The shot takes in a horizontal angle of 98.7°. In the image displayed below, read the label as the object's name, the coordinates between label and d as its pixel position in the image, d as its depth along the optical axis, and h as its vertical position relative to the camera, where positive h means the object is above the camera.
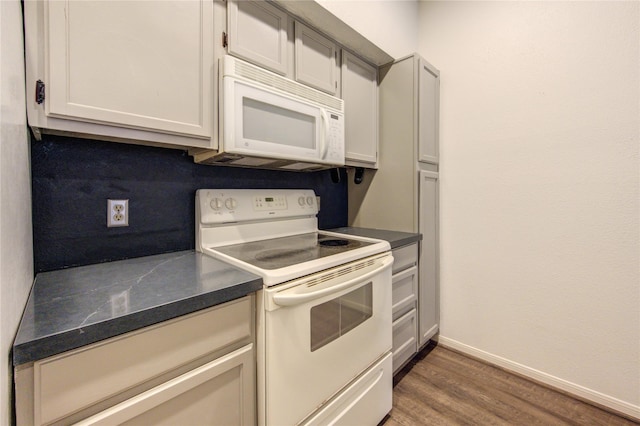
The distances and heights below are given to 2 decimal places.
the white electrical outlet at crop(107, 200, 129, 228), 1.13 -0.02
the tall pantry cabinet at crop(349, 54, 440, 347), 1.83 +0.26
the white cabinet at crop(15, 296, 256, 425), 0.58 -0.42
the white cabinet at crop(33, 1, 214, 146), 0.81 +0.49
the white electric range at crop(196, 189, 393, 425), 0.93 -0.39
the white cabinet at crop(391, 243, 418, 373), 1.66 -0.61
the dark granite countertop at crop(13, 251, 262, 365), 0.58 -0.25
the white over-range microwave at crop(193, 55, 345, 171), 1.14 +0.41
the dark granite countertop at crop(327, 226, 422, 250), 1.62 -0.18
